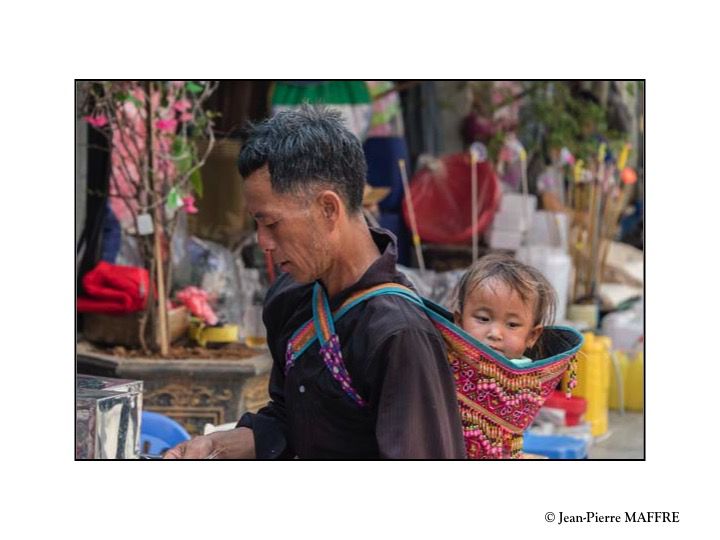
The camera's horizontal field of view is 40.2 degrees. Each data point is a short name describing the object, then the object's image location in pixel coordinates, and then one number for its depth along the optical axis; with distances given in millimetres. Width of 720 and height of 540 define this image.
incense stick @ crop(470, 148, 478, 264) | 6926
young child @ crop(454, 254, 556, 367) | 2404
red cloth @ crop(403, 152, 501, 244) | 7324
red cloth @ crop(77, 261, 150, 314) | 4805
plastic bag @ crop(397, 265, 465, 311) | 6336
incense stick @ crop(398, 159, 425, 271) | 6672
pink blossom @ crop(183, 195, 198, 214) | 4766
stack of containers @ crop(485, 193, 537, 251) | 7414
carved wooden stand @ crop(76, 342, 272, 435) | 4676
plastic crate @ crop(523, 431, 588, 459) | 4234
